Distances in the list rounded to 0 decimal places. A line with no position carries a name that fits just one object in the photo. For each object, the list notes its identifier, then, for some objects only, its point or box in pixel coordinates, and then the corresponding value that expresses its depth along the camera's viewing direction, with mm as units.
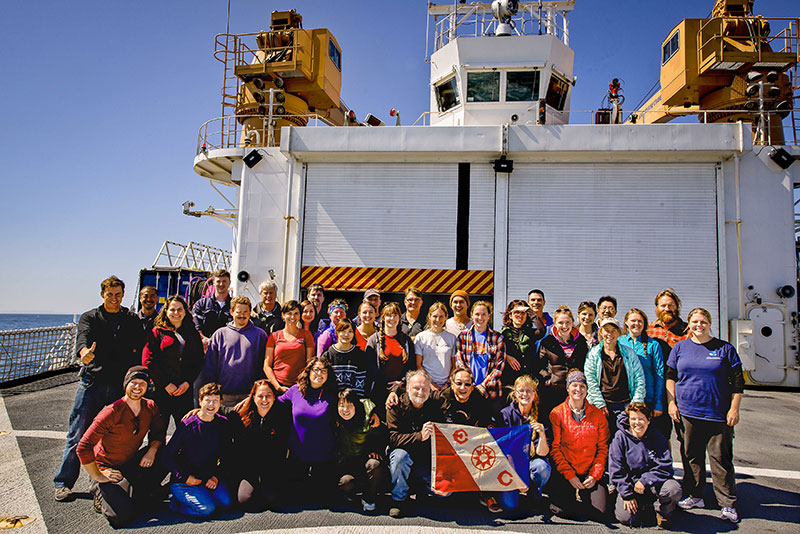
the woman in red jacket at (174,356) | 4750
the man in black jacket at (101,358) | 4434
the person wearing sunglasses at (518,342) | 4844
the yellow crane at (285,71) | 14102
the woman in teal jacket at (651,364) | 4488
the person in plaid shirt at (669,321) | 5176
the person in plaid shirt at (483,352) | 4668
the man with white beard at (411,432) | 4188
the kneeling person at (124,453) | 3877
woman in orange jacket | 4084
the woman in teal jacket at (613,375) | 4465
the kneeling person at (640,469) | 3914
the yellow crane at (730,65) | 13602
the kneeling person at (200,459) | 4027
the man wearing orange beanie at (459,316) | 5277
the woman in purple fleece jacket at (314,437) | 4215
